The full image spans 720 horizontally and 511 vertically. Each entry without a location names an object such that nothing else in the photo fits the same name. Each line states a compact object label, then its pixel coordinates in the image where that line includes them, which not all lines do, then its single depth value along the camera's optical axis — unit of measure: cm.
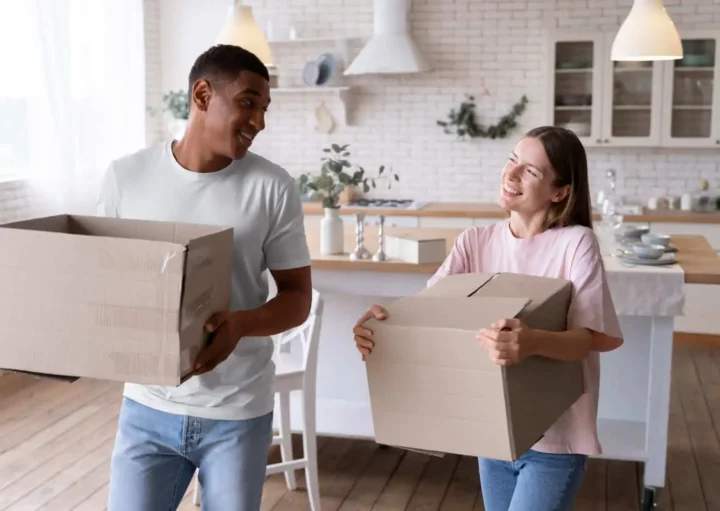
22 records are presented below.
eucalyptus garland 627
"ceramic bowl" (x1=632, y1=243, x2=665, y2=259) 334
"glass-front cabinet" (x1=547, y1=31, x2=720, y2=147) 569
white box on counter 338
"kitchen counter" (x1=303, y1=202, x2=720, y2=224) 555
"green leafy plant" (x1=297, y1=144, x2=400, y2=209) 351
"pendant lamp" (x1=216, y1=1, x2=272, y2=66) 374
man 164
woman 169
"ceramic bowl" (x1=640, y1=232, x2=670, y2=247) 359
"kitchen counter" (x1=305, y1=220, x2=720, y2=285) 326
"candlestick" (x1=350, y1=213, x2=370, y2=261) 350
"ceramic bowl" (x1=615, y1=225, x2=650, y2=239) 388
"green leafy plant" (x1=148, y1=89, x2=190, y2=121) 629
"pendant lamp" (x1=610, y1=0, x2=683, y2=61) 359
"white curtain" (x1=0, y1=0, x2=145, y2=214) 498
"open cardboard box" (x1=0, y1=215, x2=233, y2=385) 138
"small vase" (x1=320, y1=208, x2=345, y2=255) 360
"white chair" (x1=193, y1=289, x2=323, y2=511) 314
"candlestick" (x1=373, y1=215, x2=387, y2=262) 345
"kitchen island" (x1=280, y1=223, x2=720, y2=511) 320
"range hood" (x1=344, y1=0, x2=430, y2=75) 606
